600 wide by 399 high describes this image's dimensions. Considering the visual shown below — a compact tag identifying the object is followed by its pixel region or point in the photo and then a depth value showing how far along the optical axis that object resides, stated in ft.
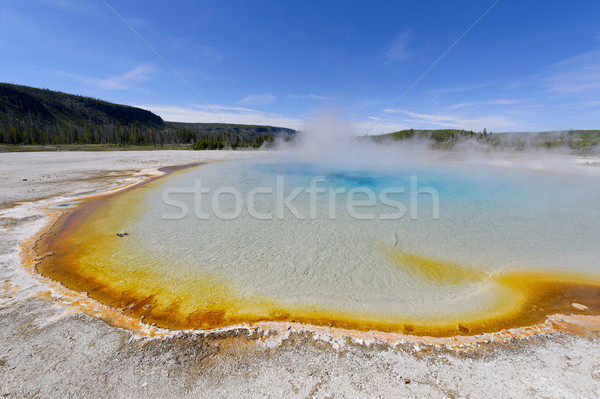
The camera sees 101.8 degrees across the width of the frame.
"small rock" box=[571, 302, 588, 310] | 13.17
